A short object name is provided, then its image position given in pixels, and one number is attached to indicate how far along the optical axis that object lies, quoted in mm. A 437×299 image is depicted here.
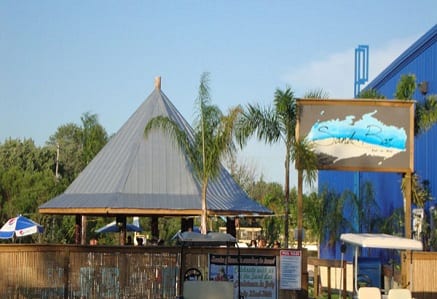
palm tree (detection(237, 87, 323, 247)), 24328
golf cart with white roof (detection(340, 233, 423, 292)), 19656
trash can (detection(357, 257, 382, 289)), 26219
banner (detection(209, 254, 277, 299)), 20875
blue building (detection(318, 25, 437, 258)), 33000
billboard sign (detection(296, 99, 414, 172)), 24000
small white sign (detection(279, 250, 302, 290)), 21250
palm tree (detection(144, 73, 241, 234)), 24156
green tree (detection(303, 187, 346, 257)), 38781
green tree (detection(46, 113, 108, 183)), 44781
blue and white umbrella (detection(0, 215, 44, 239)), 31847
